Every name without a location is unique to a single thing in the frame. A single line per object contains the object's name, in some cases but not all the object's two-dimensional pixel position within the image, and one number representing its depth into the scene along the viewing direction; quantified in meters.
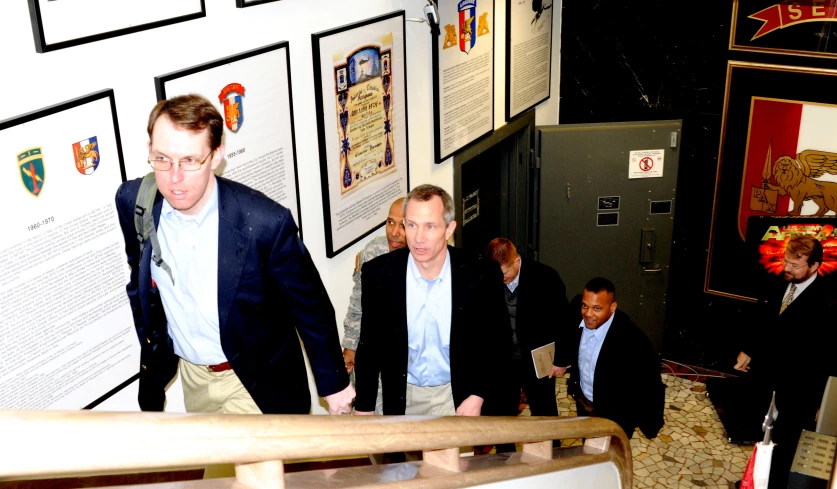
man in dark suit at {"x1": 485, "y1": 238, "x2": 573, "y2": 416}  5.02
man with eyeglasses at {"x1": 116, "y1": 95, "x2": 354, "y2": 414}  2.55
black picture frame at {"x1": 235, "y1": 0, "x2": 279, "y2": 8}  3.52
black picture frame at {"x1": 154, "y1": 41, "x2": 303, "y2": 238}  3.18
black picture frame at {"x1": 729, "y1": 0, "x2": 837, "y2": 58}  5.94
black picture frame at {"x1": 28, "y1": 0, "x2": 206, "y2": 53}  2.63
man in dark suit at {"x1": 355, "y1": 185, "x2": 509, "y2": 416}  3.55
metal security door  6.88
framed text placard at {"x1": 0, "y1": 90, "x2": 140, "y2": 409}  2.69
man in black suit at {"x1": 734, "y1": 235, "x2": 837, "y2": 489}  5.32
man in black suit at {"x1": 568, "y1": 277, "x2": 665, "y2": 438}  4.77
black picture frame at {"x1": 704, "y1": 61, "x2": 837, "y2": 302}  6.17
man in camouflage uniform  4.43
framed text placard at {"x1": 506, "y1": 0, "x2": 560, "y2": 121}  6.42
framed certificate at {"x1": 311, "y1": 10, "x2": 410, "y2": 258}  4.30
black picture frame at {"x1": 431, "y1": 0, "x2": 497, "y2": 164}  5.38
